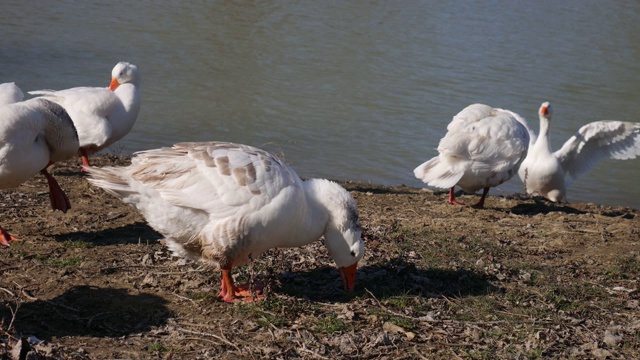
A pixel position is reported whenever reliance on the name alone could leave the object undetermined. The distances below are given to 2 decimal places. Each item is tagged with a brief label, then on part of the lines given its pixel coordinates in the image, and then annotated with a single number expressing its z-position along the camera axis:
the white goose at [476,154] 9.36
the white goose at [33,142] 6.52
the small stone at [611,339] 5.18
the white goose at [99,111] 9.19
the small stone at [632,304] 5.86
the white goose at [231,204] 5.27
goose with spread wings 11.41
